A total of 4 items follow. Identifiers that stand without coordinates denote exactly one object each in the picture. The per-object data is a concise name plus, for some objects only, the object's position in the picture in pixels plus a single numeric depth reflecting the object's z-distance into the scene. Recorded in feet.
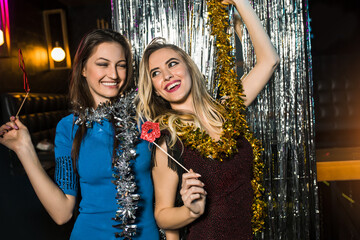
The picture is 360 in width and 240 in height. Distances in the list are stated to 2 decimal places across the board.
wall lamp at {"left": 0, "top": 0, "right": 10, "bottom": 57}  12.59
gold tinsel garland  4.04
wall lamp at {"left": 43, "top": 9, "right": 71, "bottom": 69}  17.61
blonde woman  3.96
